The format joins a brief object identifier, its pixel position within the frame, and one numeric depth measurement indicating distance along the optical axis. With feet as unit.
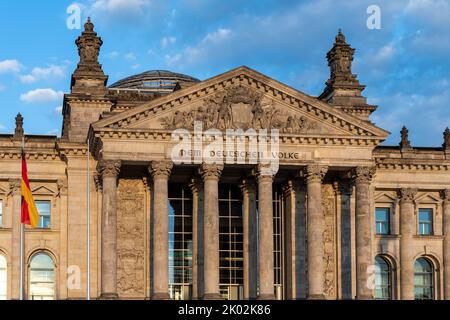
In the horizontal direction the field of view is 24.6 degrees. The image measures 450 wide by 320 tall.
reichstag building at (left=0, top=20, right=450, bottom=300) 211.00
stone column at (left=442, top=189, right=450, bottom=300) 243.40
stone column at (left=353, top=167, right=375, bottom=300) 215.92
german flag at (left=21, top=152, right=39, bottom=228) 195.42
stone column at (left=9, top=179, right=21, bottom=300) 223.51
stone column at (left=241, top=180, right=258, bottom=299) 223.10
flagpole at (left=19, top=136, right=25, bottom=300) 198.43
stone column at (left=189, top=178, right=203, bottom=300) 219.20
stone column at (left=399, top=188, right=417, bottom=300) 239.71
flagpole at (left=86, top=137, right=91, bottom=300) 214.10
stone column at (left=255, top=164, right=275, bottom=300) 210.79
